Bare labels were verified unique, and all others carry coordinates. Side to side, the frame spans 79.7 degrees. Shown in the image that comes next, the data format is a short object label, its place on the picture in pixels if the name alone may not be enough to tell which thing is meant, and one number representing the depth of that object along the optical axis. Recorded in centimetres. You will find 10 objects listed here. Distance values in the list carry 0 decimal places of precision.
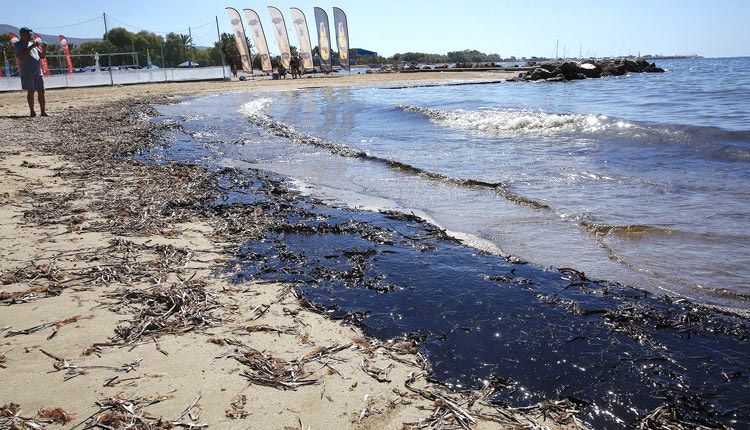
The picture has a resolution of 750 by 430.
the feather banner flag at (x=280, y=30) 4612
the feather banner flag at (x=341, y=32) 4778
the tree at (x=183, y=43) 9481
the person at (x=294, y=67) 4306
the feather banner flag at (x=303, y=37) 4628
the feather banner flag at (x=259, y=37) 4519
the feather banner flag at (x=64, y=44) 3853
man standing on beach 1113
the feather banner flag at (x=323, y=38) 4700
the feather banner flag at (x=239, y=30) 4459
